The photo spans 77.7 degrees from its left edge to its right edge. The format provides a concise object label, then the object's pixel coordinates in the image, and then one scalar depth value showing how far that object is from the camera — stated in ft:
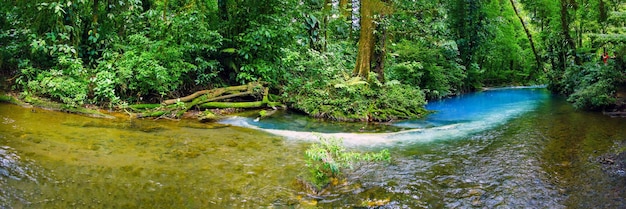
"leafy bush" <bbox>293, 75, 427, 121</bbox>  35.70
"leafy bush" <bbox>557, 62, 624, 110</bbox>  39.47
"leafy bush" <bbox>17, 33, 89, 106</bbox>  29.35
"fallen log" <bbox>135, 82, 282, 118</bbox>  31.63
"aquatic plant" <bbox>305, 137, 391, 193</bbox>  15.94
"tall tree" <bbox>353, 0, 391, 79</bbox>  40.51
